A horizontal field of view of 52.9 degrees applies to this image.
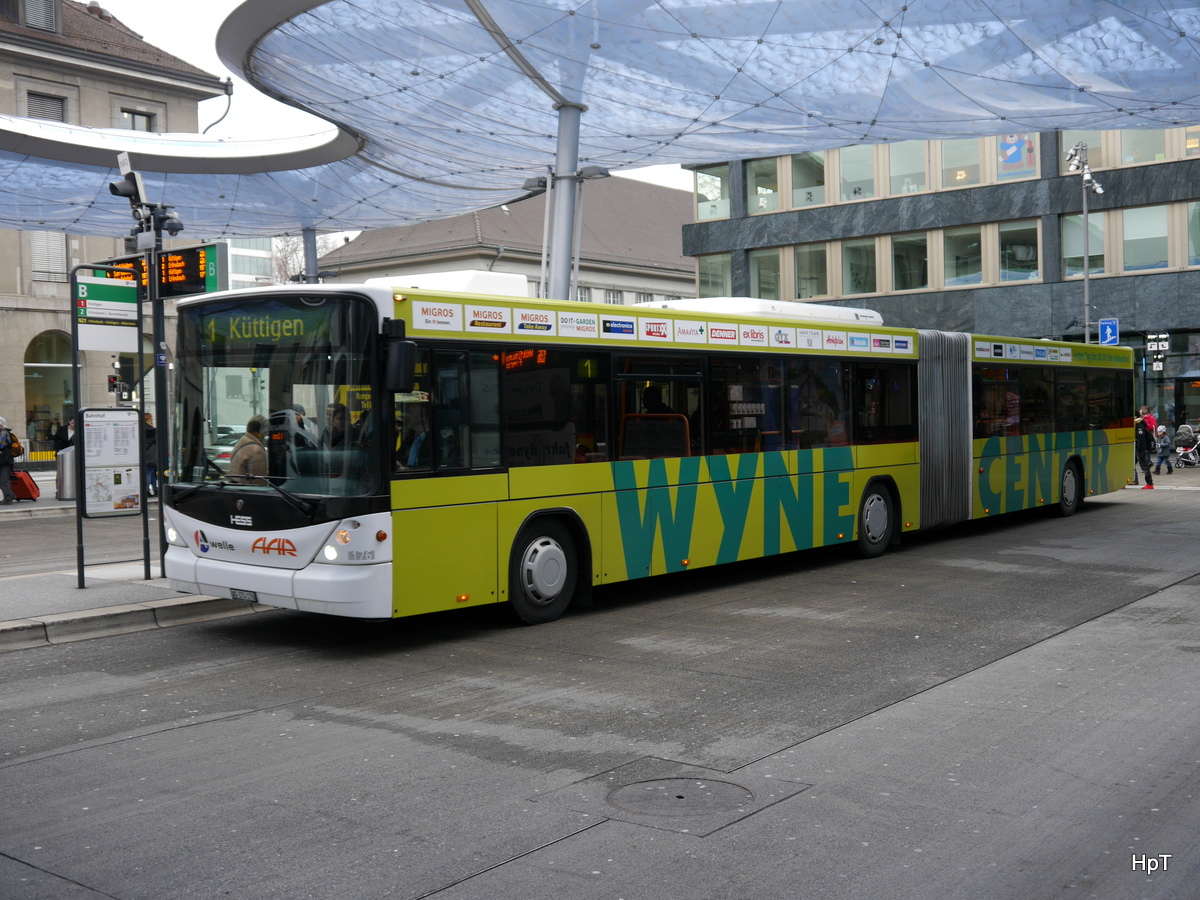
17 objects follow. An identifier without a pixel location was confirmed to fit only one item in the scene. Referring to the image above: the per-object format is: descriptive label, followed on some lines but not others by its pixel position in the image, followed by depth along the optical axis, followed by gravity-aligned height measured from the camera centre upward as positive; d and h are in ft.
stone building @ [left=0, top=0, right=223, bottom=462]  132.46 +34.79
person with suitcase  83.25 -2.28
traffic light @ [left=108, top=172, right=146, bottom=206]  42.37 +8.38
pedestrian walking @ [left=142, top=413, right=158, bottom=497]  80.28 -2.32
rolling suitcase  83.05 -4.18
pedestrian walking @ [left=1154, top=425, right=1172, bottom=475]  103.59 -3.55
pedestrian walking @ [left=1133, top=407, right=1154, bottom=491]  88.04 -2.88
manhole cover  17.28 -5.63
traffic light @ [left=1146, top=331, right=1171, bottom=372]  110.71 +5.67
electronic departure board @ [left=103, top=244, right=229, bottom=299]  37.91 +4.92
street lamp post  110.63 +21.30
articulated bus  29.19 -0.73
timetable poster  39.52 -1.31
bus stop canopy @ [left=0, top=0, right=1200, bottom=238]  54.24 +17.35
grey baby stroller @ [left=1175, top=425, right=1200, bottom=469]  110.42 -3.64
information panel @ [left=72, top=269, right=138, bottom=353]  38.55 +3.65
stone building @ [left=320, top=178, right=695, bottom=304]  192.13 +28.99
